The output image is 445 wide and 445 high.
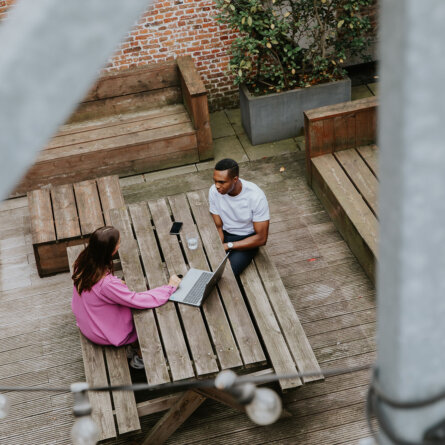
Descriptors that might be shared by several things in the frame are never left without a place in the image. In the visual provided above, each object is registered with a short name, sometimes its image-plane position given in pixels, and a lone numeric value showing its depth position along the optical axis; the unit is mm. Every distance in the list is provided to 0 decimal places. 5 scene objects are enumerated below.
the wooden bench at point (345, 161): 5398
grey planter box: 6570
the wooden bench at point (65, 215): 5176
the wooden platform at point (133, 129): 6320
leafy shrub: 6328
